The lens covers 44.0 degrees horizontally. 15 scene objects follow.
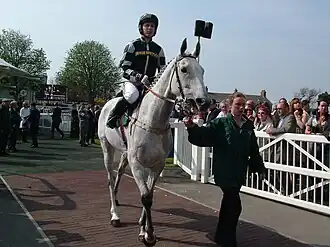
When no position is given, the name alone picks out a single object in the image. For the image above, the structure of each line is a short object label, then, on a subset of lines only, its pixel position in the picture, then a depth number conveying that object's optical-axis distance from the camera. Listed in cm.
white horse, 463
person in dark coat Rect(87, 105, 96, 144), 2005
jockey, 555
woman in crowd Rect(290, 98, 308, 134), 839
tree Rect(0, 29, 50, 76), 5384
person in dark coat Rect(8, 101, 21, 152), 1553
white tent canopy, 1089
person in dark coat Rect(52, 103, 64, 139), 2253
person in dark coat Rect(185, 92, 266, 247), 491
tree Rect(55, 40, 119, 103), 5794
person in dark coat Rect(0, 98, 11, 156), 1384
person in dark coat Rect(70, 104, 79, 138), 2321
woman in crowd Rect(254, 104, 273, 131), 842
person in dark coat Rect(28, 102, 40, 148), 1739
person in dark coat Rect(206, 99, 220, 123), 999
